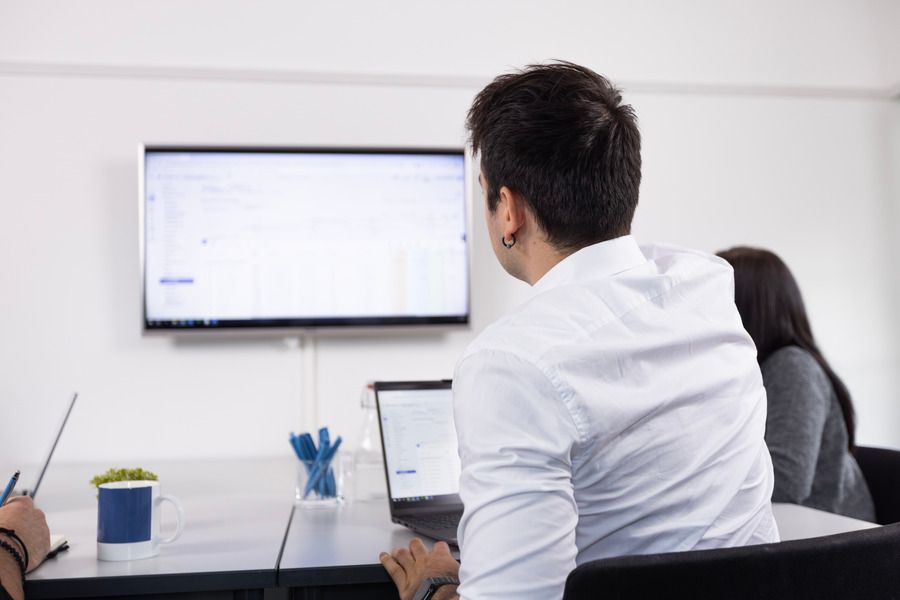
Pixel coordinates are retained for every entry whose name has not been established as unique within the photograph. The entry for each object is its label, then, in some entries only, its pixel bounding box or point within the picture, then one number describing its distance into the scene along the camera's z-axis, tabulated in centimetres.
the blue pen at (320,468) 181
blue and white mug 134
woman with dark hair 196
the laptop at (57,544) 138
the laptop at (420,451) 167
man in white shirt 91
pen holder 182
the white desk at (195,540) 125
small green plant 151
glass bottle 190
